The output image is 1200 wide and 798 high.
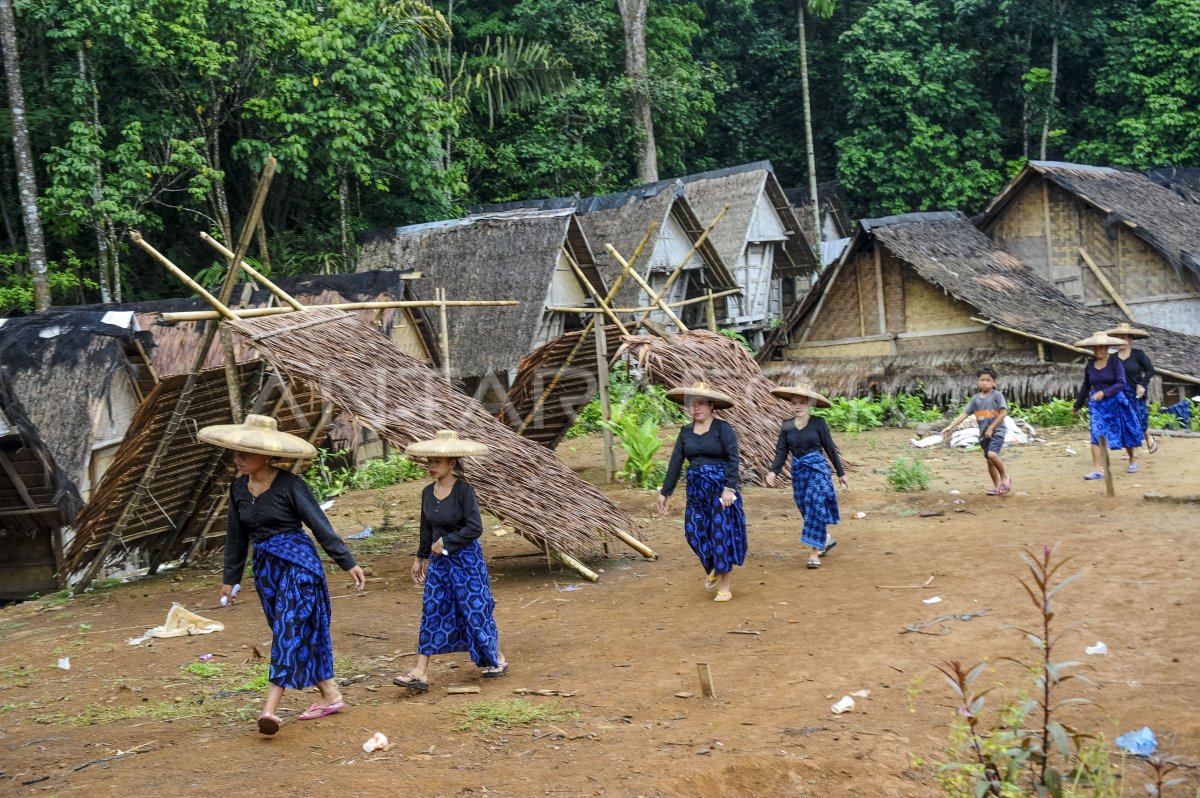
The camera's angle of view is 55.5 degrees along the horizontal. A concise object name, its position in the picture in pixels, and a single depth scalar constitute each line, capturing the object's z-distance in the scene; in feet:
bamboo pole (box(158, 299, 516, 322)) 25.06
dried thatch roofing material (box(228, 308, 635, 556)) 26.40
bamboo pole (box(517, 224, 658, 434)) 40.45
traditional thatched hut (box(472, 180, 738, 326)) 70.13
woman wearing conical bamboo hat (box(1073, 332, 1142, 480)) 35.91
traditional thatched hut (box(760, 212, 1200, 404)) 56.44
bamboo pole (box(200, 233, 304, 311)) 28.66
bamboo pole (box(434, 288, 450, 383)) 44.09
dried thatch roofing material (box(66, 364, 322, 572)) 28.66
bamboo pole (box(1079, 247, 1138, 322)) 65.16
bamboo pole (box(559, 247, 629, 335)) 41.09
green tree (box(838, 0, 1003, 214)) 91.30
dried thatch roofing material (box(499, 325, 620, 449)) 40.27
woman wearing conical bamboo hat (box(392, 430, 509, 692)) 20.08
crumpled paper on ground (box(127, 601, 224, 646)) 25.11
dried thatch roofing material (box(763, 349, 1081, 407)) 54.85
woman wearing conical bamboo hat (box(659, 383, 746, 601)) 25.49
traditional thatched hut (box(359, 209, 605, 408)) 60.85
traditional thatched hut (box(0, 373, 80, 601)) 35.01
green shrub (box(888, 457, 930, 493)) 38.17
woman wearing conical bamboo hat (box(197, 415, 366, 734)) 17.87
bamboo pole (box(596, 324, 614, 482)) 41.45
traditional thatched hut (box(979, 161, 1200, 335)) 63.98
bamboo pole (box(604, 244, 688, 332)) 45.00
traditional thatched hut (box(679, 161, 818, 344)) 79.77
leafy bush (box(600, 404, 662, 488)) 42.24
